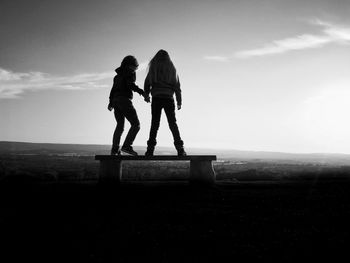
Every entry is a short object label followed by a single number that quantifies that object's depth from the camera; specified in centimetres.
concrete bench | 625
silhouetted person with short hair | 702
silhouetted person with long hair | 682
